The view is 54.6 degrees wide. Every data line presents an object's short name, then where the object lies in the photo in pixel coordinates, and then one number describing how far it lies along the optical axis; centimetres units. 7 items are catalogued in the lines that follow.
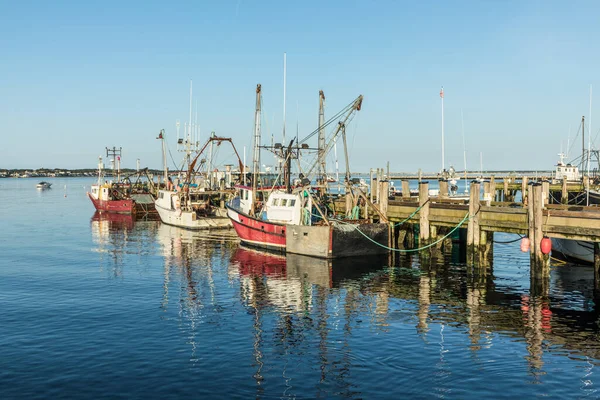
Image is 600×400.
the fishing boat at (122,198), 8300
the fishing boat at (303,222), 3966
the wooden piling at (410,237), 4401
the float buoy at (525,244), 2927
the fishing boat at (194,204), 6206
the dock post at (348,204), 4507
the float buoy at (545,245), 2820
